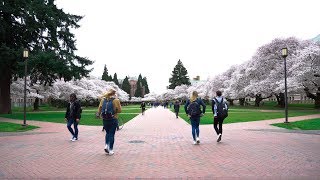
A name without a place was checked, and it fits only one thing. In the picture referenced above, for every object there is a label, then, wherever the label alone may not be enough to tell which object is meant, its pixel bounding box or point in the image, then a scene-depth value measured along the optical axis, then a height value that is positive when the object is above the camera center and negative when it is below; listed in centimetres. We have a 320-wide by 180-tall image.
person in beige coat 830 -33
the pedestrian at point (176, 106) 2718 -43
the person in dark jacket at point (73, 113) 1124 -41
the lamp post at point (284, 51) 1853 +289
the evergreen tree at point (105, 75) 11412 +948
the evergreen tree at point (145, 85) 16862 +858
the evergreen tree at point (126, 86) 13775 +661
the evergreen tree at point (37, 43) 2522 +535
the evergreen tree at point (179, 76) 11675 +929
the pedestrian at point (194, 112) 1020 -35
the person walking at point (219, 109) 1057 -27
